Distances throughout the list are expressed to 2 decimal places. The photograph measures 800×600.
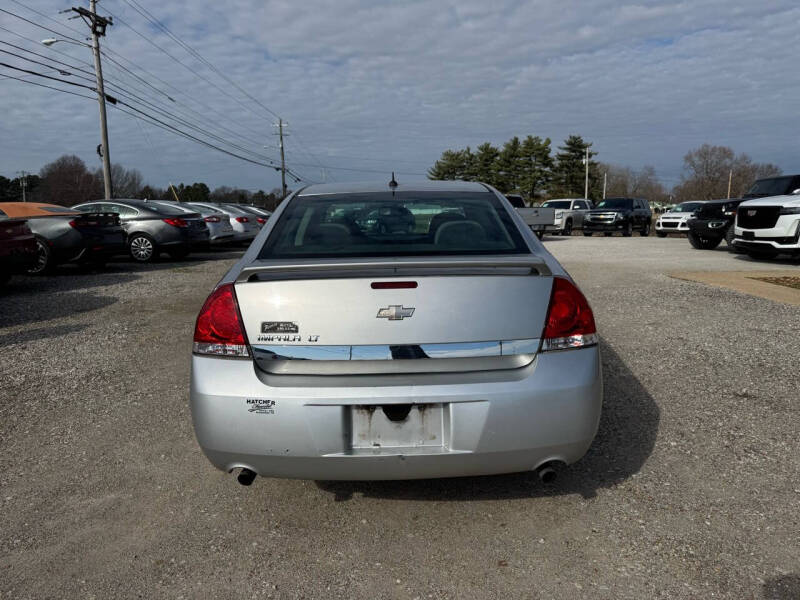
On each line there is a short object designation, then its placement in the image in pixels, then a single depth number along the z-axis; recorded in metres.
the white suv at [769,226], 11.97
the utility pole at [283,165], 68.00
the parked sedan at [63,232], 11.05
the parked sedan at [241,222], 18.39
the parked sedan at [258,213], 19.68
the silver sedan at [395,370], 2.47
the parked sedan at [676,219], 23.80
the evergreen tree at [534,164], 71.31
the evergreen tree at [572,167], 73.88
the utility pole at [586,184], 68.49
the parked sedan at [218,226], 17.16
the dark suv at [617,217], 27.00
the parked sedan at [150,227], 14.09
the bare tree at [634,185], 115.69
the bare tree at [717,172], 97.50
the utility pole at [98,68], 26.19
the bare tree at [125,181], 83.12
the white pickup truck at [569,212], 27.27
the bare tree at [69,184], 84.00
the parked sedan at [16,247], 8.87
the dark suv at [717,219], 14.62
